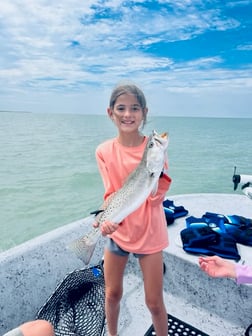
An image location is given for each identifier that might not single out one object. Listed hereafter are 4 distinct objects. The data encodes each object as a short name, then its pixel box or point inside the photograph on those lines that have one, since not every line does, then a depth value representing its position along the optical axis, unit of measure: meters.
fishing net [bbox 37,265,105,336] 2.62
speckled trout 1.75
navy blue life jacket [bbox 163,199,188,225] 3.62
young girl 2.02
